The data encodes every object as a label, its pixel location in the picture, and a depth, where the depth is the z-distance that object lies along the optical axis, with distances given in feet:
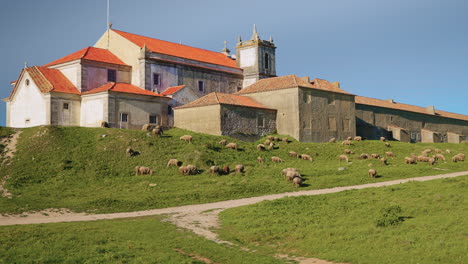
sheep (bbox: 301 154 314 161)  153.69
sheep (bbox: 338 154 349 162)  153.48
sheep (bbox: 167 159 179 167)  135.33
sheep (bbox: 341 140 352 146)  177.58
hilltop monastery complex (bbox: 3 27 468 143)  184.03
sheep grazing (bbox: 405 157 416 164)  147.64
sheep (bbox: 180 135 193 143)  156.56
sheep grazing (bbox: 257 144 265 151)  159.77
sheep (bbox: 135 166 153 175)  129.59
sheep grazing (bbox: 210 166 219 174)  130.11
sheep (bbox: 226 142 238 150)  156.46
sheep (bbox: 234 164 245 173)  131.44
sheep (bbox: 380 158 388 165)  146.12
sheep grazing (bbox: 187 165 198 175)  129.39
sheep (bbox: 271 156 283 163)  147.74
